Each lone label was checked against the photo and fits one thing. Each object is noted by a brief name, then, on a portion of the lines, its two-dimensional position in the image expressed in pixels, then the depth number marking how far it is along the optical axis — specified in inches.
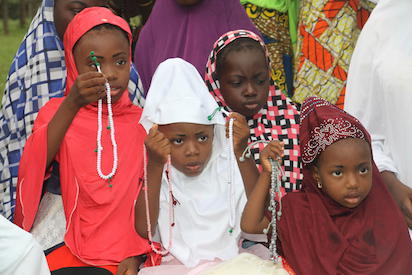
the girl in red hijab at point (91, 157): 123.3
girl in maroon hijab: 109.1
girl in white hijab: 119.6
